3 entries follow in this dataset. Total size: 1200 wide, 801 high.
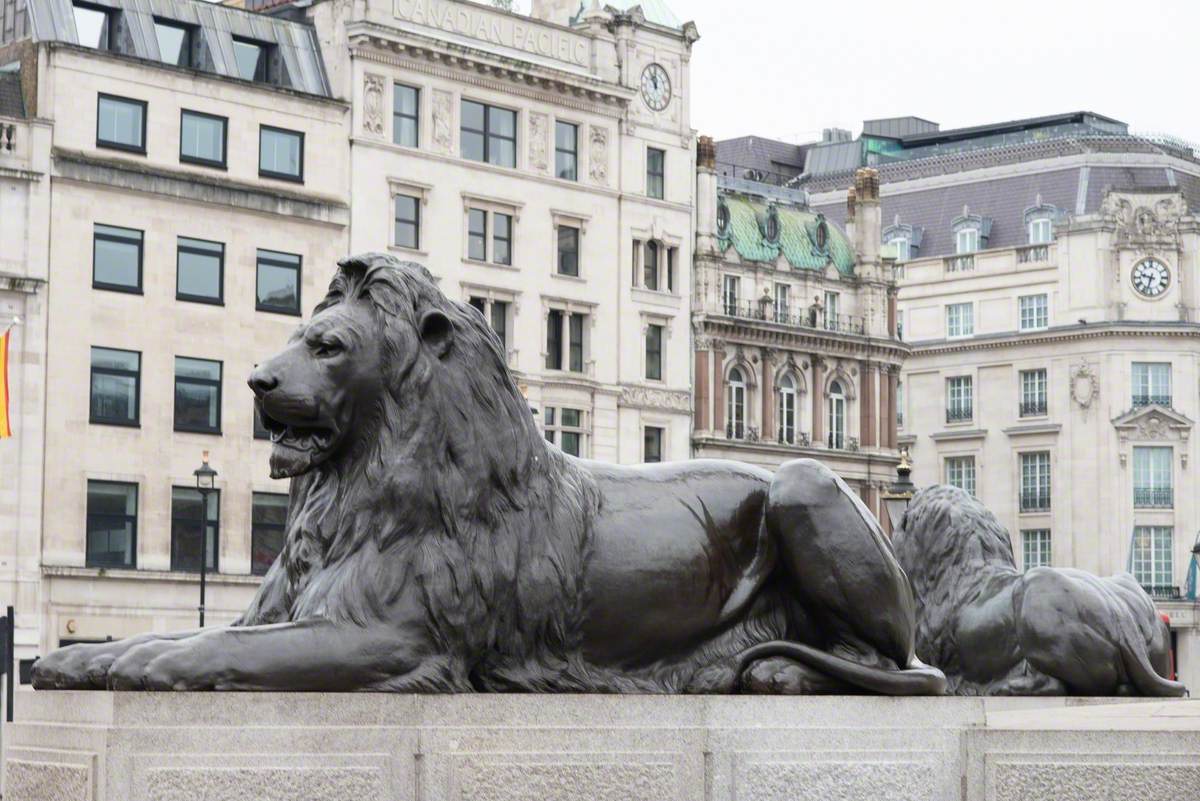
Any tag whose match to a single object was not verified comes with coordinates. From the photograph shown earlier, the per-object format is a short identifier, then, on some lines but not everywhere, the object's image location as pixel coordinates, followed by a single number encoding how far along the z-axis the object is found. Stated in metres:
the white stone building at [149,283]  52.38
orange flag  49.91
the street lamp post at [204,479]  43.75
